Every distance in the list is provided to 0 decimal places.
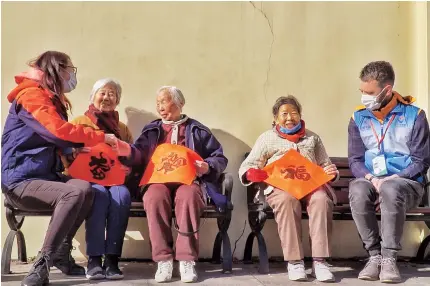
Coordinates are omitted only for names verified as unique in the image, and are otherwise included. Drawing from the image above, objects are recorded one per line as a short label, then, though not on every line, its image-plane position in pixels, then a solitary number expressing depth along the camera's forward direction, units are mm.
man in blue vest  4402
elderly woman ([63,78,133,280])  4320
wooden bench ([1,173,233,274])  4512
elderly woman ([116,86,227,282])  4297
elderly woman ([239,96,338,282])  4395
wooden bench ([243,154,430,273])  4828
